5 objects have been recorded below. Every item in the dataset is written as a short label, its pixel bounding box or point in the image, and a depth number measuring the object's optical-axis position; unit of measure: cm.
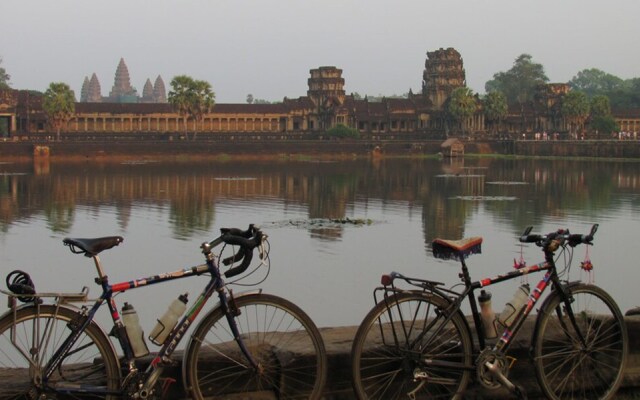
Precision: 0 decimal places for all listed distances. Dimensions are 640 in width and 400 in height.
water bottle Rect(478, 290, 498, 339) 488
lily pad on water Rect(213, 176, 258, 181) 4272
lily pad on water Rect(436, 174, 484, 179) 4662
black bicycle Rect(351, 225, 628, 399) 466
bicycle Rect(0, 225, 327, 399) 423
